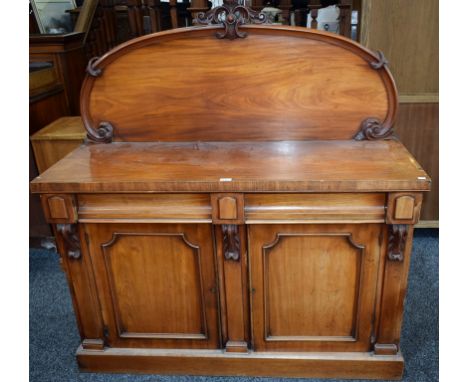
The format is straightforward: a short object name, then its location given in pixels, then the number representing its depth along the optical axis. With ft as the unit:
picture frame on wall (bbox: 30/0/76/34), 11.56
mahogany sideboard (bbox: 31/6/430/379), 4.55
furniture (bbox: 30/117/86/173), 7.25
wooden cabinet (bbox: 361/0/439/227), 6.66
